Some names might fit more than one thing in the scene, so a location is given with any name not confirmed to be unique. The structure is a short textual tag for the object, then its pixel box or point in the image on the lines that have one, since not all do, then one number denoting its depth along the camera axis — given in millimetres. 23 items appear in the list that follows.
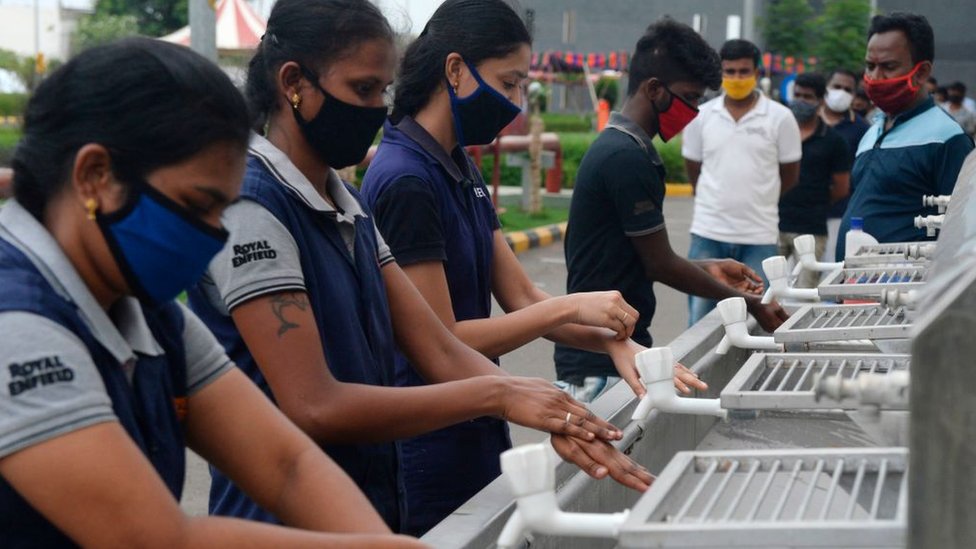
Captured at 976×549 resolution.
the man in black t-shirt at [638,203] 4102
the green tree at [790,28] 26781
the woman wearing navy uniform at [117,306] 1505
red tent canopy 16953
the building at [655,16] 31562
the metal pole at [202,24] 8727
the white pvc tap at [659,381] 2533
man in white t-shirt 7023
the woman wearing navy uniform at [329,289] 2197
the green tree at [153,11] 49594
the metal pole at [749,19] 18594
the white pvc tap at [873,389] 1645
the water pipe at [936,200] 4168
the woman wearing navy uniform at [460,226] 2955
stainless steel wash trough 1442
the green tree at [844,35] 23703
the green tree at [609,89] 43094
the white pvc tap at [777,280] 3887
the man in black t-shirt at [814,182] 8180
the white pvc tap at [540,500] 1727
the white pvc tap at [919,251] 3697
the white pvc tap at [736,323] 3309
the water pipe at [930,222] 4030
